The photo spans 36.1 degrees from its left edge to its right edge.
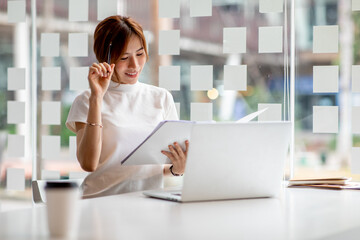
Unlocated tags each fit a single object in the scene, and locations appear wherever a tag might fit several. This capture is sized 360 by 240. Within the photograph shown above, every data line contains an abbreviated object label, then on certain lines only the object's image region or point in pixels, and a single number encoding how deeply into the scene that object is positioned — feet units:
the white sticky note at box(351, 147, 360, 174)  9.71
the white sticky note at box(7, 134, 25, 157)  11.98
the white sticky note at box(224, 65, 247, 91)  10.35
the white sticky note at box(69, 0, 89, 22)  11.41
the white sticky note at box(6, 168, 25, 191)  12.00
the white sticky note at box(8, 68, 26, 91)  11.91
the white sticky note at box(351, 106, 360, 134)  9.64
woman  8.04
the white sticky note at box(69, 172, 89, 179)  11.28
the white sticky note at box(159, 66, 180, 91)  10.72
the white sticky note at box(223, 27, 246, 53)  10.30
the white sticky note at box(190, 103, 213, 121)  10.57
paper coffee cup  3.92
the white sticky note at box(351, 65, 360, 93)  9.55
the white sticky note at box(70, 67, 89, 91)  11.33
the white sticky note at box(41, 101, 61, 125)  11.60
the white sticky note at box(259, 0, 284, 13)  10.05
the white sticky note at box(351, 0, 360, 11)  9.46
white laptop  5.63
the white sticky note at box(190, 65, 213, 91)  10.57
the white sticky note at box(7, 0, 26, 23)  12.00
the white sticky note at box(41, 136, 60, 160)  11.61
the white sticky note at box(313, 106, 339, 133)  9.68
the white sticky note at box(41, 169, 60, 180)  11.60
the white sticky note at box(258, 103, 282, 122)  10.00
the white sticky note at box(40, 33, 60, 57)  11.56
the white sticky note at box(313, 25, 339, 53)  9.64
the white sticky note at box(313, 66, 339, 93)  9.63
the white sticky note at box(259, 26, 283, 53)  10.02
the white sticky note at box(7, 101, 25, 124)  11.91
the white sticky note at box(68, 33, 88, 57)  11.35
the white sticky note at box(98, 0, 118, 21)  11.21
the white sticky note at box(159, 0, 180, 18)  10.72
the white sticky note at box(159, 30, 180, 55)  10.77
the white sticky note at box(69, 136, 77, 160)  11.37
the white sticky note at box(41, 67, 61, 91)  11.62
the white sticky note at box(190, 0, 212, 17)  10.55
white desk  4.23
